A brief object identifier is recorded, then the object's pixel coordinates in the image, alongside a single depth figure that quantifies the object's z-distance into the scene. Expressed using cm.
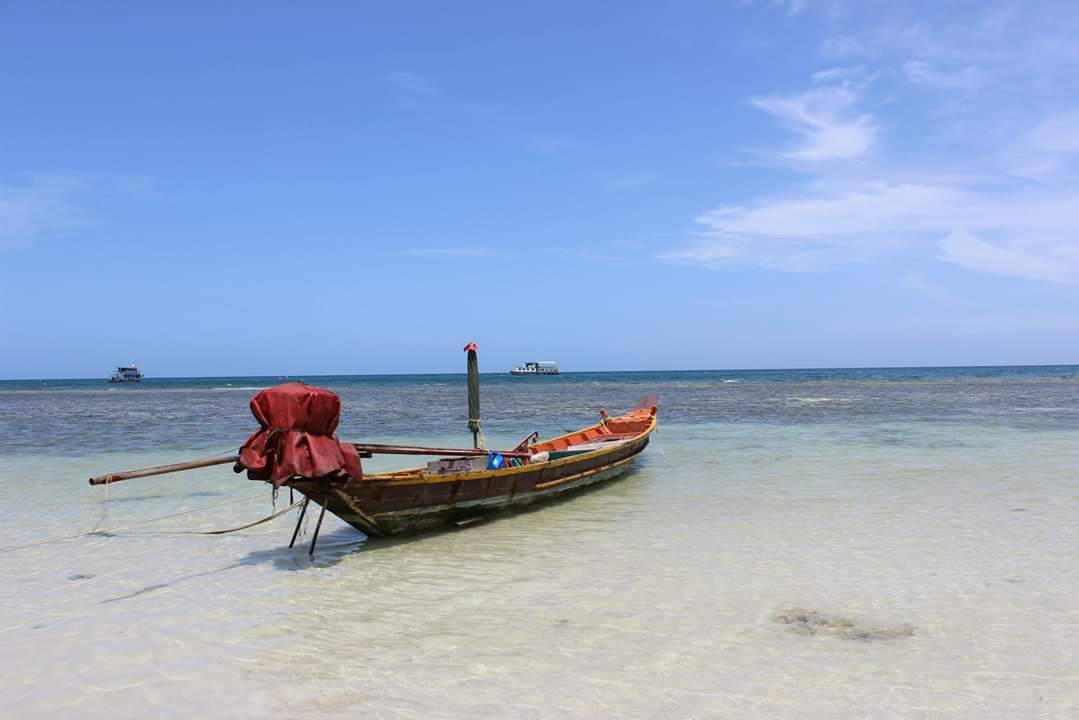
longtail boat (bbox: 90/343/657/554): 930
